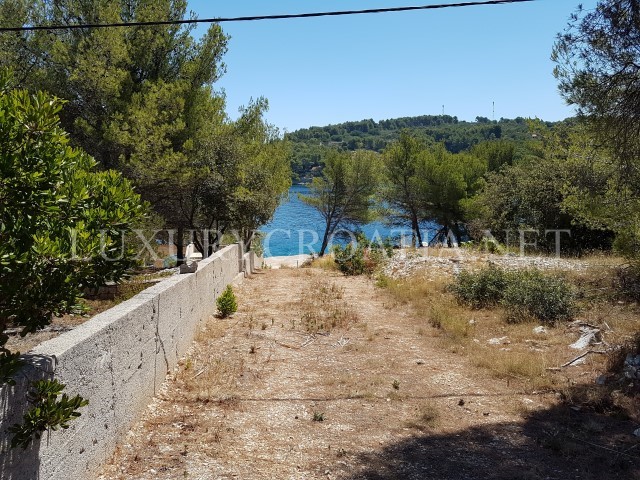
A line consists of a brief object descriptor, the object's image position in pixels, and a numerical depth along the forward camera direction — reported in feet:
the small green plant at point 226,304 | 31.81
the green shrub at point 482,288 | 34.12
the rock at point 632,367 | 19.65
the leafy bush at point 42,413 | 8.69
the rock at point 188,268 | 26.48
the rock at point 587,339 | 24.33
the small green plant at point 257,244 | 68.14
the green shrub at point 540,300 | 29.01
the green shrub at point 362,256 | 58.09
